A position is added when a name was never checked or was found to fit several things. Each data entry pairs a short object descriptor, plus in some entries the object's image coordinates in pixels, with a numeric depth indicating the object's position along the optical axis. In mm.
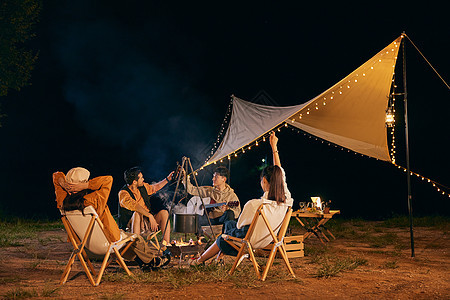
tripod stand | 4478
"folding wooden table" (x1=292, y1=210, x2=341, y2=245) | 5629
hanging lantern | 5082
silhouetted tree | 10516
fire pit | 4113
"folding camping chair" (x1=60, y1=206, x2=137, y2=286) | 3375
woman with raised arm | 3633
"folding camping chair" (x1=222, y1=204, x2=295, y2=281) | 3557
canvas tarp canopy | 4867
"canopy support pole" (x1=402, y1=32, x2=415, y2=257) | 4629
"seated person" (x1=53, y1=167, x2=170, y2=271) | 3379
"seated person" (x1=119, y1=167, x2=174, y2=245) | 4691
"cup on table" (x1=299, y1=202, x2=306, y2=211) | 5926
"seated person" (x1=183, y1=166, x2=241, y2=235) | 5363
